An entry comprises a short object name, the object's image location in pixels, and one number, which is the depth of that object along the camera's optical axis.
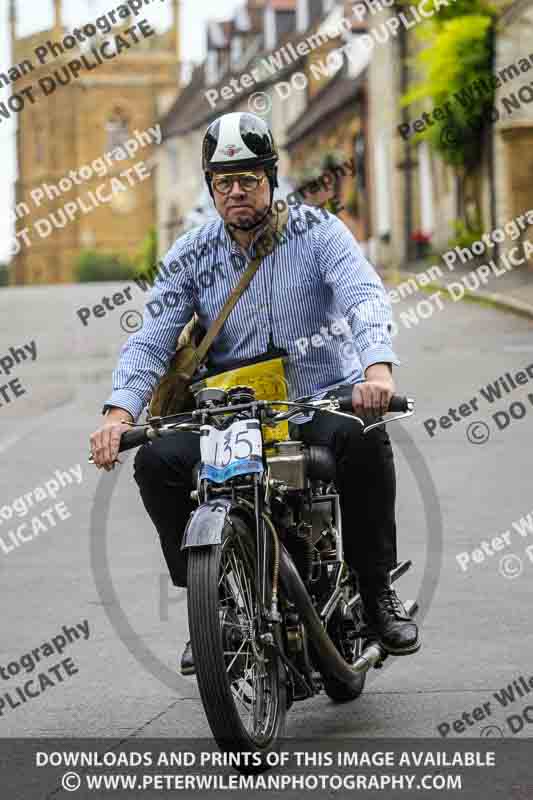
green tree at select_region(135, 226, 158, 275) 83.94
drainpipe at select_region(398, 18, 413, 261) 42.16
